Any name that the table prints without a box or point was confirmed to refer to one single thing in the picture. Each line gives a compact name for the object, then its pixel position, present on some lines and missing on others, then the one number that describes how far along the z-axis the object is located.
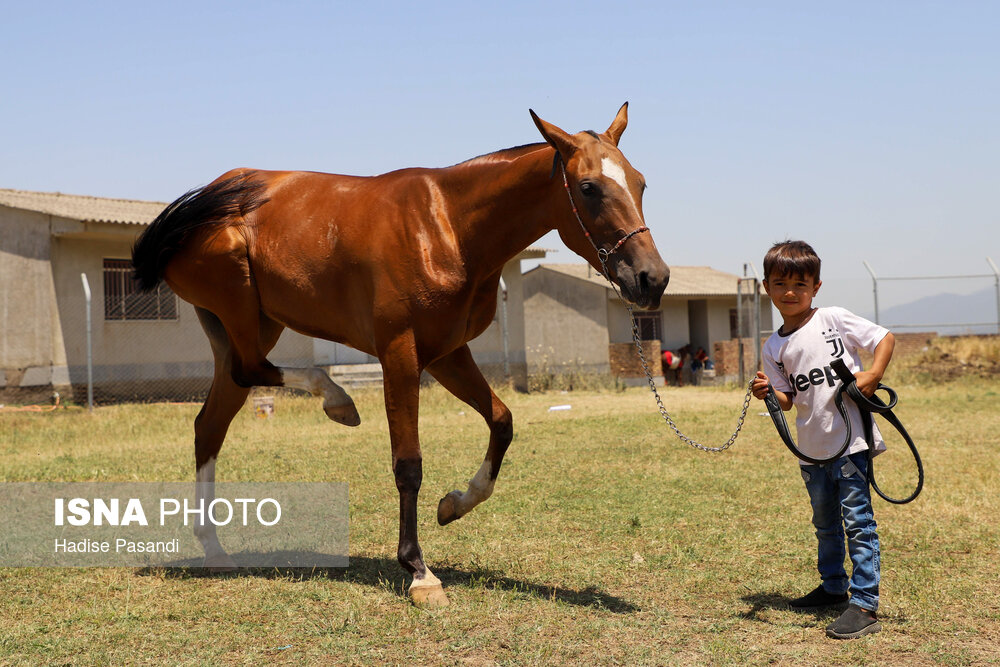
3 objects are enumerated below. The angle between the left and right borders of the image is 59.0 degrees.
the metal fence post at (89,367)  13.97
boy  3.85
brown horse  4.18
